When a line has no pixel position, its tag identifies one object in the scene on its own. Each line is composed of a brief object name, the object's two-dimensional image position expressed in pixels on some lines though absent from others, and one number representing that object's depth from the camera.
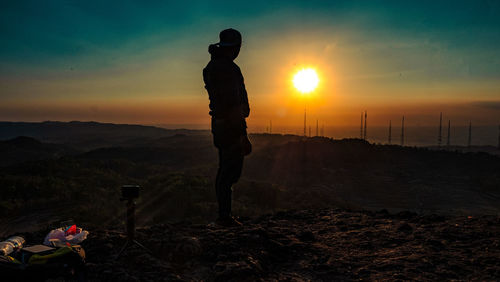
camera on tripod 3.83
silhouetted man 5.14
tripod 3.87
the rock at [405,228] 5.21
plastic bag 3.73
